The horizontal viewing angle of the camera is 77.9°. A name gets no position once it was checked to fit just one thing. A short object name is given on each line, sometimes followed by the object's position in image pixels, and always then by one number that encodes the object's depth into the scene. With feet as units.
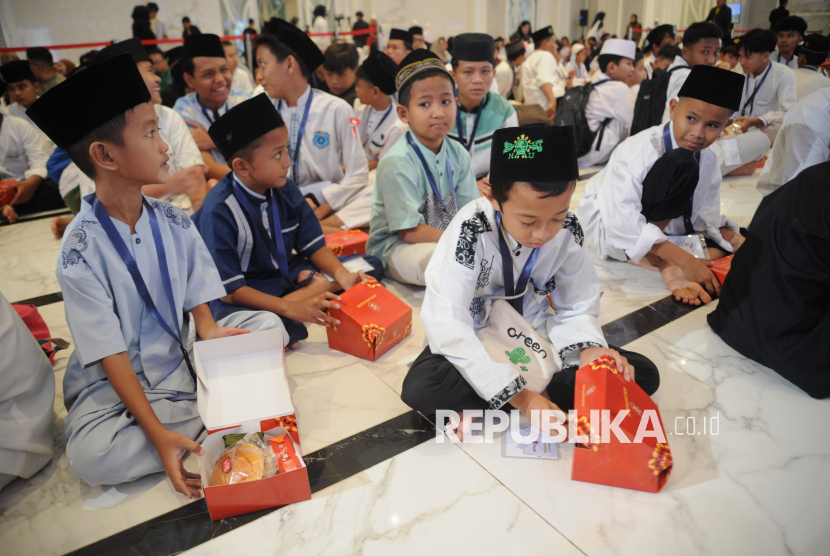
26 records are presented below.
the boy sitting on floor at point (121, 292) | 4.24
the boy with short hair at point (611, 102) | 14.47
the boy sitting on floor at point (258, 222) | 6.08
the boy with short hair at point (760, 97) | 12.92
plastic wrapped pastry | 4.09
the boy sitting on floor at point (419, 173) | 7.32
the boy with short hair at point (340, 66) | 13.58
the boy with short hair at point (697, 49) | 13.12
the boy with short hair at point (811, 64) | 15.29
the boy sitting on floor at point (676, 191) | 7.17
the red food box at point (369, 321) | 5.95
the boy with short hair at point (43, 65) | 16.81
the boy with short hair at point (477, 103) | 10.02
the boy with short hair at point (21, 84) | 14.40
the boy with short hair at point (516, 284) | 4.38
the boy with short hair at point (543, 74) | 22.57
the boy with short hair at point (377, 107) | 11.71
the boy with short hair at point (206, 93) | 10.28
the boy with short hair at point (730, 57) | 20.13
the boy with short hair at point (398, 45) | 17.69
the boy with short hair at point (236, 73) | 17.58
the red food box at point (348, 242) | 8.31
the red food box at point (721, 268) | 7.25
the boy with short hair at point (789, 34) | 16.29
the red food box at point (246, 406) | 4.00
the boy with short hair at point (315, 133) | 9.23
